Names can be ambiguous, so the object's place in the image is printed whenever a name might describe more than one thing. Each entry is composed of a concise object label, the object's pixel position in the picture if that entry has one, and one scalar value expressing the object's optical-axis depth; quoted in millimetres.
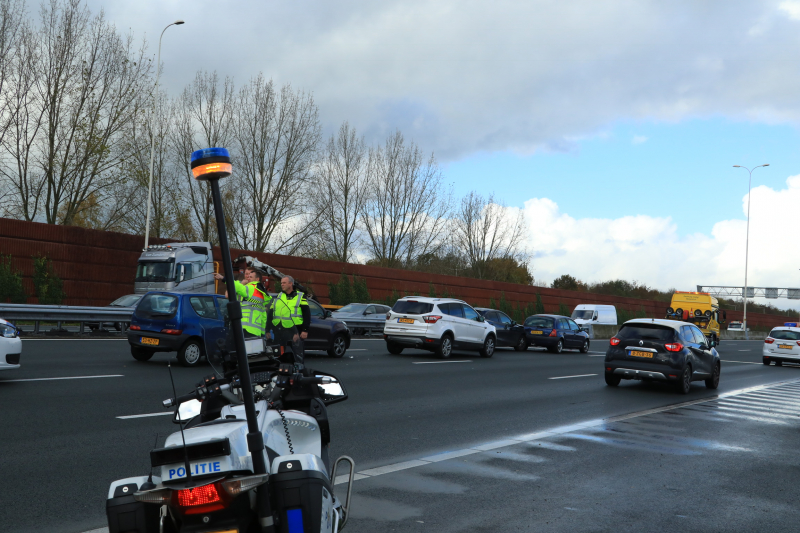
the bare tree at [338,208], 50688
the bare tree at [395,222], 53125
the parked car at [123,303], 23750
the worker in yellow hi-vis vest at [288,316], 9492
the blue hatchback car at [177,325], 15625
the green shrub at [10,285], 25797
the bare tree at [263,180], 44719
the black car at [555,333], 28688
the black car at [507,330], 28516
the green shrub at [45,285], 27562
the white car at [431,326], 21719
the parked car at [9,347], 11062
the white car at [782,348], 28609
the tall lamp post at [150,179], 32306
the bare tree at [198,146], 43031
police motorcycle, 2701
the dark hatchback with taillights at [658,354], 15422
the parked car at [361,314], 29750
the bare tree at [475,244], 64250
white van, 46125
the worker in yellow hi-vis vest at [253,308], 8922
